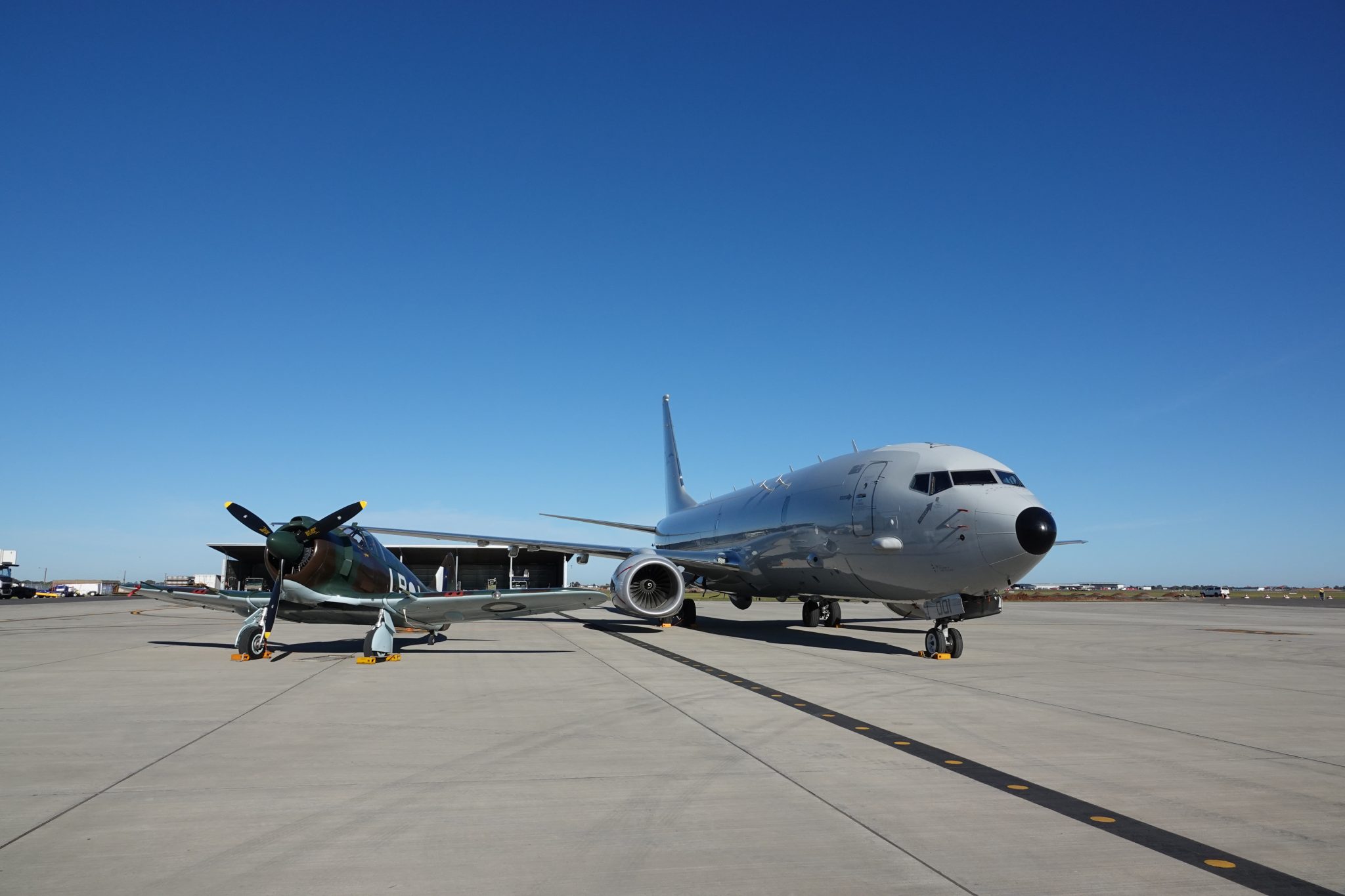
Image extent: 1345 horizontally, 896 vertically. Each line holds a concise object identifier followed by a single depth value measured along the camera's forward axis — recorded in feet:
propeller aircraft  46.88
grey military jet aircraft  48.06
